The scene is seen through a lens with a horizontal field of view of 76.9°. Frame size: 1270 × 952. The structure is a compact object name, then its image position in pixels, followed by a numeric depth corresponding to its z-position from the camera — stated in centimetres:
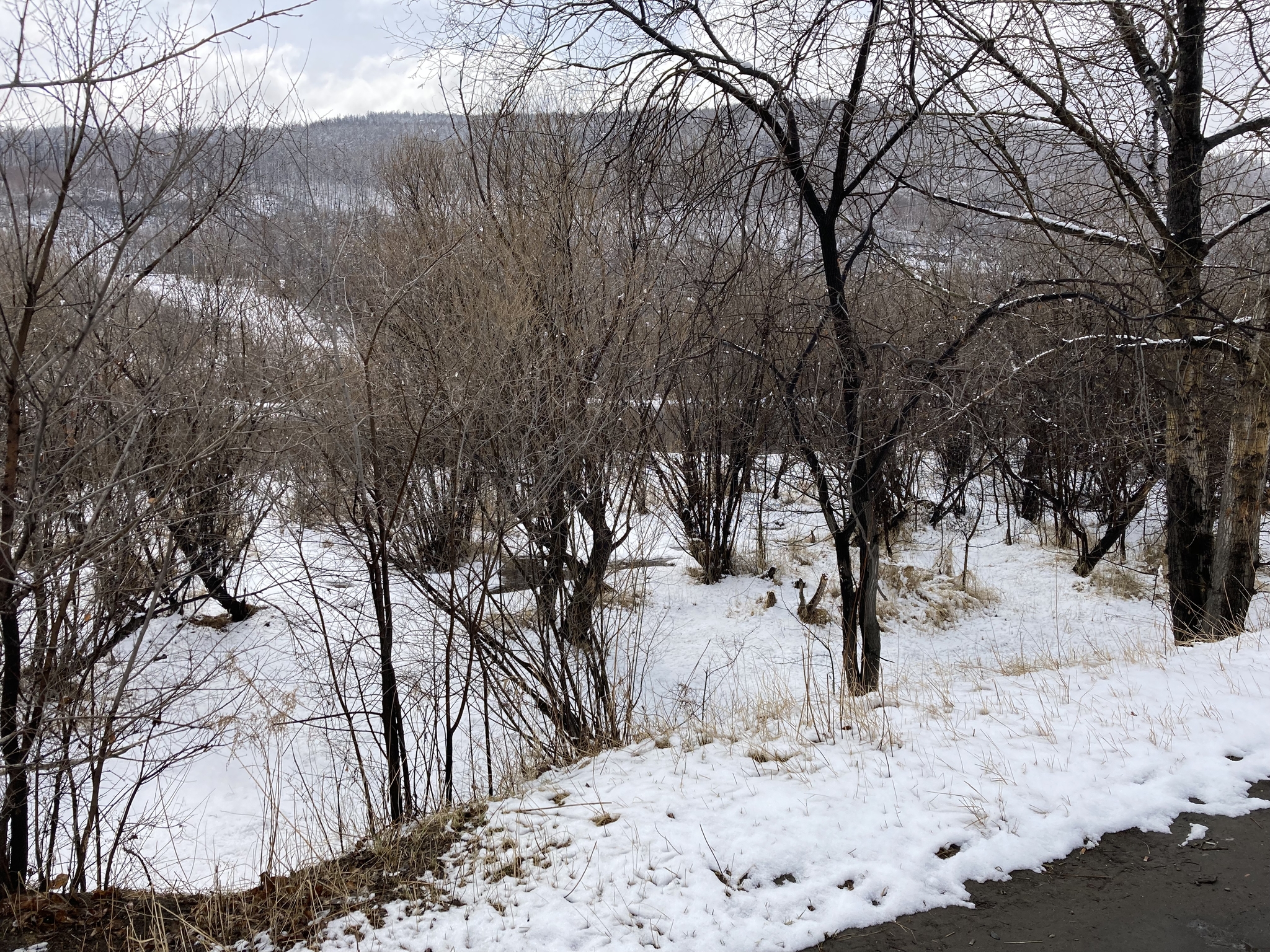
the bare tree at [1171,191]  552
